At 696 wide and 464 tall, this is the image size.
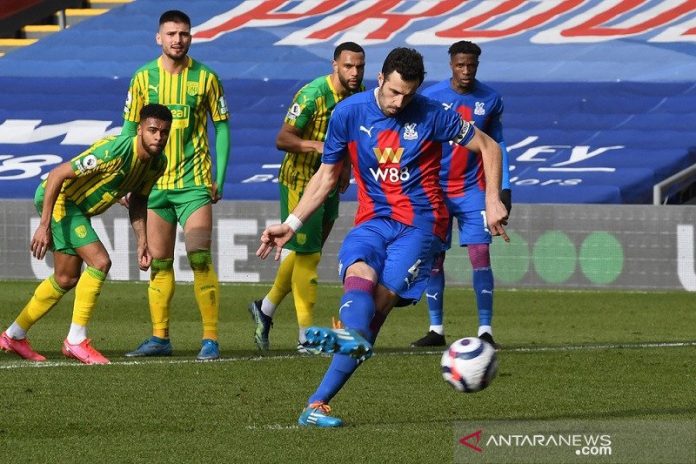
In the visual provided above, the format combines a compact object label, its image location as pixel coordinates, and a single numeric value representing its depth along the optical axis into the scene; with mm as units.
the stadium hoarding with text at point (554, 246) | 32094
